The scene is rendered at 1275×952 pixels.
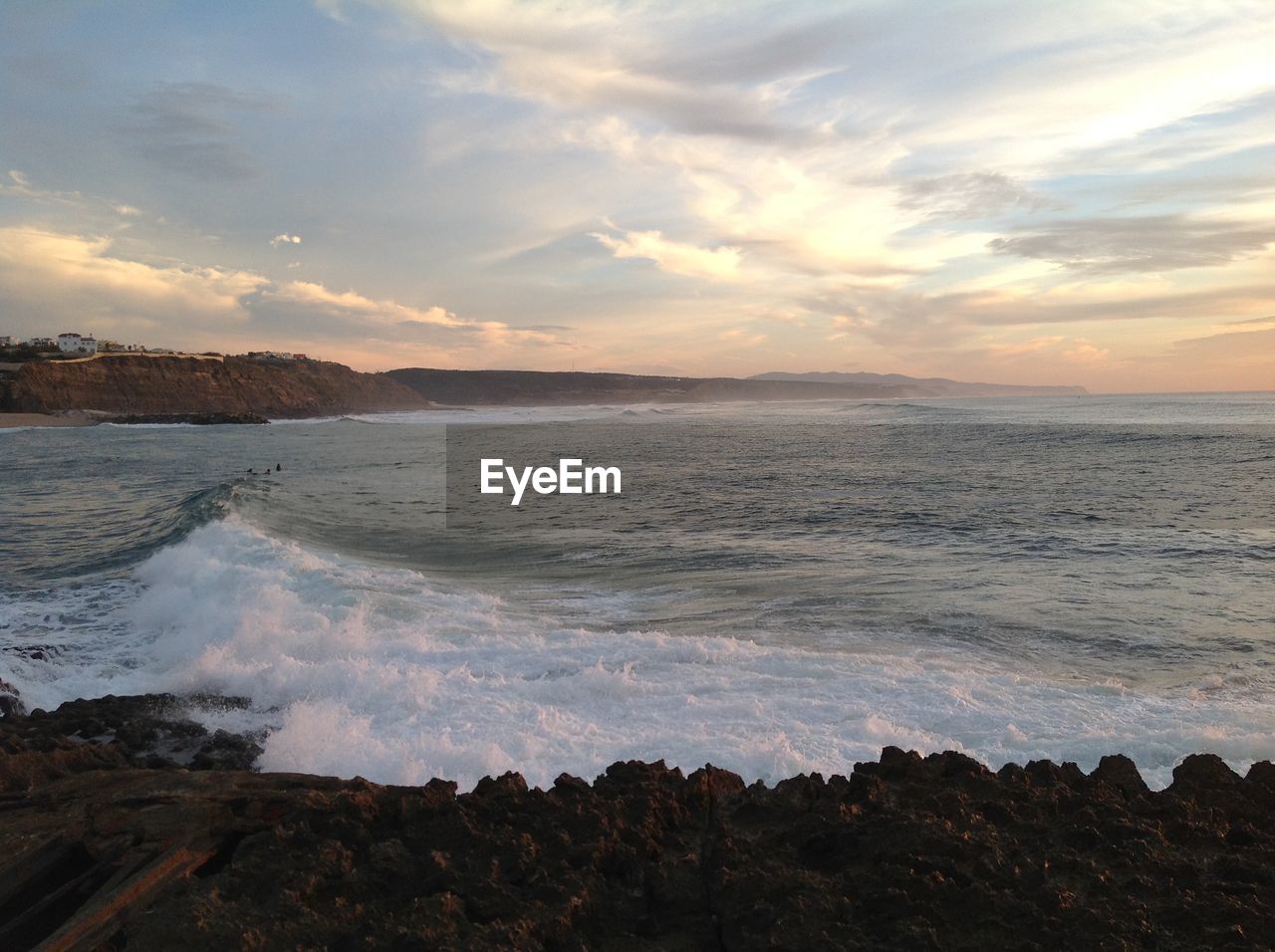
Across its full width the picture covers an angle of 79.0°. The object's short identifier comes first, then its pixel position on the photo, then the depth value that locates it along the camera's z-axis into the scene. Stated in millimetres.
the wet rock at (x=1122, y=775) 4555
